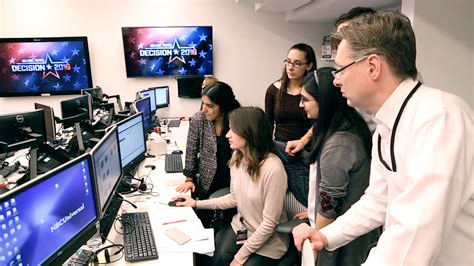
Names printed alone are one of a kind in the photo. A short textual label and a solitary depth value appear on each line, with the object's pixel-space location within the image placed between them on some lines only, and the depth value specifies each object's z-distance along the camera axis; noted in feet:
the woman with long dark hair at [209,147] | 7.84
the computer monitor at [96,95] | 14.43
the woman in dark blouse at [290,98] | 8.16
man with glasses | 2.52
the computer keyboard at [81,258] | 4.68
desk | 5.01
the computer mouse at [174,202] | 6.79
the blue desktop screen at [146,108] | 11.25
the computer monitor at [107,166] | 5.10
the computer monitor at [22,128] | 7.87
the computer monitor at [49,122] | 9.88
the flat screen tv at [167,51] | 17.08
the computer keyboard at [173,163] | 9.00
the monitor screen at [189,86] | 17.71
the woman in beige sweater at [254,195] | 6.12
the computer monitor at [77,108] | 11.37
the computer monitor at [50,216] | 3.31
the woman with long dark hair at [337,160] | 4.81
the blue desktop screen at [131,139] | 7.27
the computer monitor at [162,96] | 17.06
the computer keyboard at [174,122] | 15.99
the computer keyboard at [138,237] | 4.90
